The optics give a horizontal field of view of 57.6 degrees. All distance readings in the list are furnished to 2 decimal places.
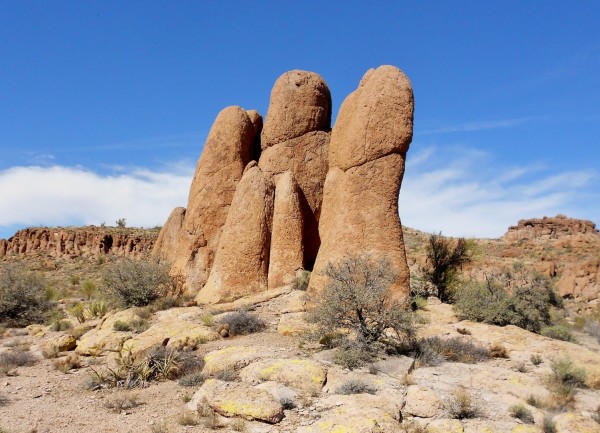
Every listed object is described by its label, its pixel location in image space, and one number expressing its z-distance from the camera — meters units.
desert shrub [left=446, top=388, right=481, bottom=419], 7.86
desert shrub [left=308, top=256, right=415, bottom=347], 10.52
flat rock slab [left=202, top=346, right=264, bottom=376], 9.63
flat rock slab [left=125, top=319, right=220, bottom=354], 11.48
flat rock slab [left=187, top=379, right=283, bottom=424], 7.67
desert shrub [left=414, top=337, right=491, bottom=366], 10.09
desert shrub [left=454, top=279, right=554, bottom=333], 13.57
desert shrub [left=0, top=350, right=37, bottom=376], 11.25
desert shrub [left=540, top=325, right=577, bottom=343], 14.25
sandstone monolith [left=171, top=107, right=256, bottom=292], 17.28
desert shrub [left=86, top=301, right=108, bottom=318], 16.83
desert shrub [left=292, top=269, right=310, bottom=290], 14.72
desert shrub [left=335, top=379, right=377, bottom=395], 8.30
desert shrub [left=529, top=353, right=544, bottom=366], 10.50
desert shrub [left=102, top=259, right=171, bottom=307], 16.33
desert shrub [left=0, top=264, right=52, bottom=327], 18.91
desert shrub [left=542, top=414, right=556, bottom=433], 7.59
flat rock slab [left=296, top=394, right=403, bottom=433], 7.12
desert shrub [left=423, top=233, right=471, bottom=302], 19.47
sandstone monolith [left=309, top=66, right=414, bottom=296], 13.62
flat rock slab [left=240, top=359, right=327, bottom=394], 8.70
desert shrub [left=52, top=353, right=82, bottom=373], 11.15
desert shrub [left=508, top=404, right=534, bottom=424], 7.86
